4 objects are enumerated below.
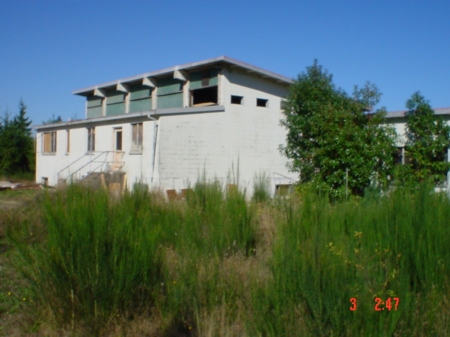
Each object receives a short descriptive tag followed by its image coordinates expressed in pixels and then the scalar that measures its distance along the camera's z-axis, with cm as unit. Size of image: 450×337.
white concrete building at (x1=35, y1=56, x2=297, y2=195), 1895
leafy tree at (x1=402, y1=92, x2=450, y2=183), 1284
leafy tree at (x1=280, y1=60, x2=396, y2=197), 1166
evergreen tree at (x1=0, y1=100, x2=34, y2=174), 3321
